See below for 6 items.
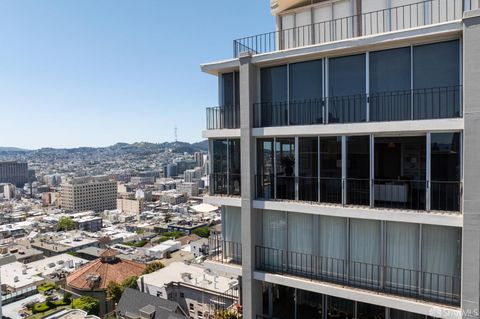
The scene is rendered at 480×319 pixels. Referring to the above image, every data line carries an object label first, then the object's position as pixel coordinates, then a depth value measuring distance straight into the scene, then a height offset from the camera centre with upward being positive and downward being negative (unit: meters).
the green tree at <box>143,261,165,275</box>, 58.40 -19.88
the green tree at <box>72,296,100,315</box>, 47.53 -21.06
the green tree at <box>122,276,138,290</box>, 49.12 -18.91
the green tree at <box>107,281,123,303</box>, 50.00 -20.17
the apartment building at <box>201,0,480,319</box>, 8.38 -0.37
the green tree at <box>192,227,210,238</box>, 109.50 -25.76
